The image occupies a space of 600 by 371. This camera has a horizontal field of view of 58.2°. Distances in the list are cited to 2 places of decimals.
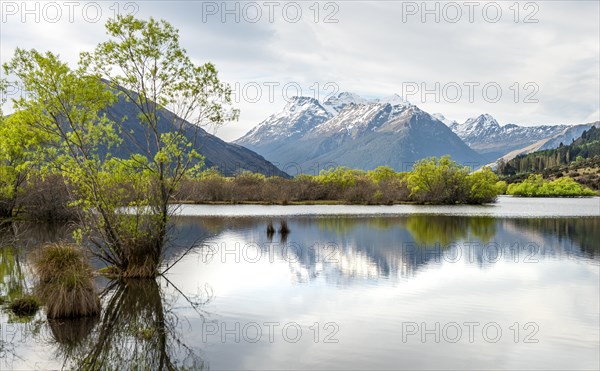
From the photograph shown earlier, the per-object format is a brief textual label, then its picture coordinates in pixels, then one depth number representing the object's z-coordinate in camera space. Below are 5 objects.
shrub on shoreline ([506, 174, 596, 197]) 169.38
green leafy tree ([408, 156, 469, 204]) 113.00
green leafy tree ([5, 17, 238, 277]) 22.80
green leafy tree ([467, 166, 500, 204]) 114.31
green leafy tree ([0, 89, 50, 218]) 22.75
